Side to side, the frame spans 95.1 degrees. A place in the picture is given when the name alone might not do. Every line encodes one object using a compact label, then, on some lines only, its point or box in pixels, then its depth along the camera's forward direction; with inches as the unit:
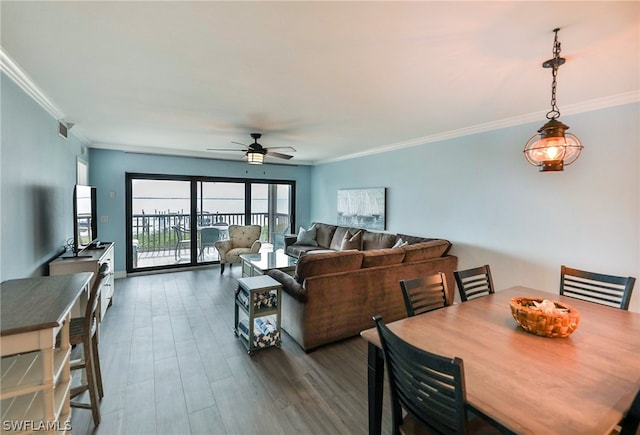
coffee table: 170.3
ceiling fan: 167.6
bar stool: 75.2
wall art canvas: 219.5
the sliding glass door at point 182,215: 235.3
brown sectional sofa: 115.1
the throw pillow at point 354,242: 220.8
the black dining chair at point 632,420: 38.8
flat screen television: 132.6
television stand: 119.6
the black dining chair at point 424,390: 41.2
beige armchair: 234.1
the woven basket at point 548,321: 61.1
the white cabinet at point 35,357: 54.4
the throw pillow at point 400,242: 177.6
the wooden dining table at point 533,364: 39.6
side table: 115.5
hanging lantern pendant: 75.6
